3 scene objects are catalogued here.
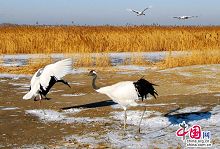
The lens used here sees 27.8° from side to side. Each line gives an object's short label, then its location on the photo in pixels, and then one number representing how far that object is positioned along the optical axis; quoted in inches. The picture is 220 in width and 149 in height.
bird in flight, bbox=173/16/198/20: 715.3
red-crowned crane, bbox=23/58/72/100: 345.7
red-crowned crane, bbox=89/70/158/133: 282.2
